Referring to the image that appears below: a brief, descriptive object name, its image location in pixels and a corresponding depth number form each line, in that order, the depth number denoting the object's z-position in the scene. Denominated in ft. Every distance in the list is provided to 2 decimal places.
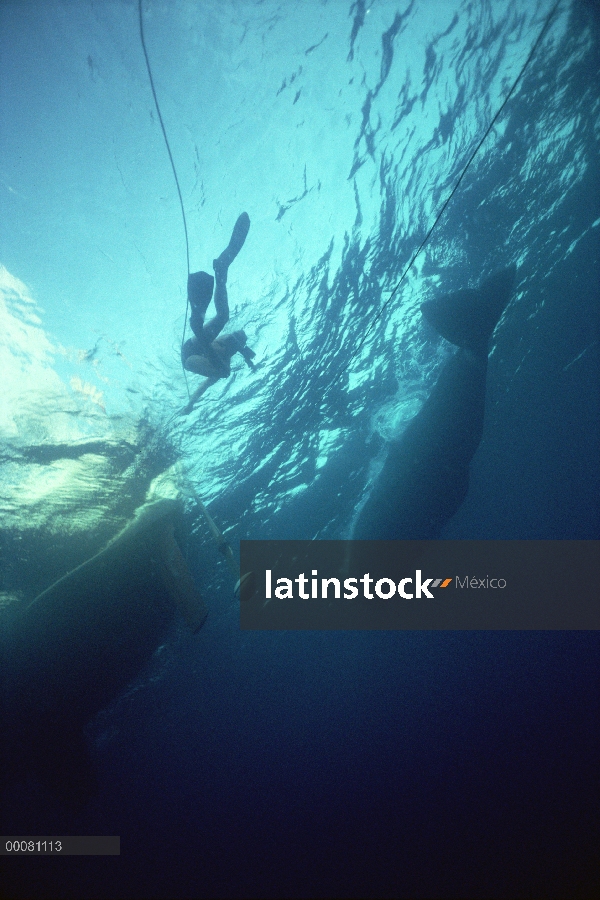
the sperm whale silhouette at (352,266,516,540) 30.86
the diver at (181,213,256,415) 17.02
